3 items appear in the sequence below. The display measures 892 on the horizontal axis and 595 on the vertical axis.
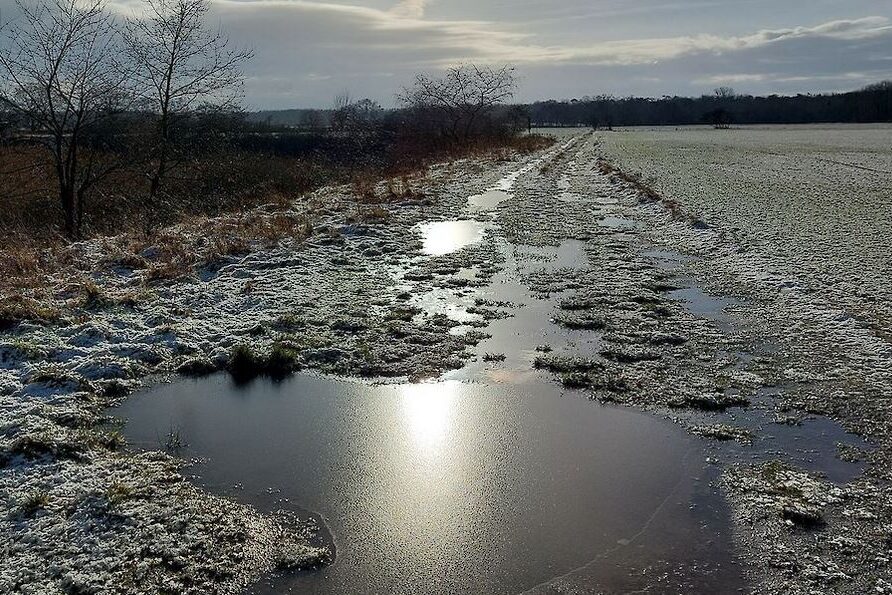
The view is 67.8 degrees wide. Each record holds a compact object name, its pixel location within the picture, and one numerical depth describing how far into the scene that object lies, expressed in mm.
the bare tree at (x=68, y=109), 15008
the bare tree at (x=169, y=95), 17111
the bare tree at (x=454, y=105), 52156
